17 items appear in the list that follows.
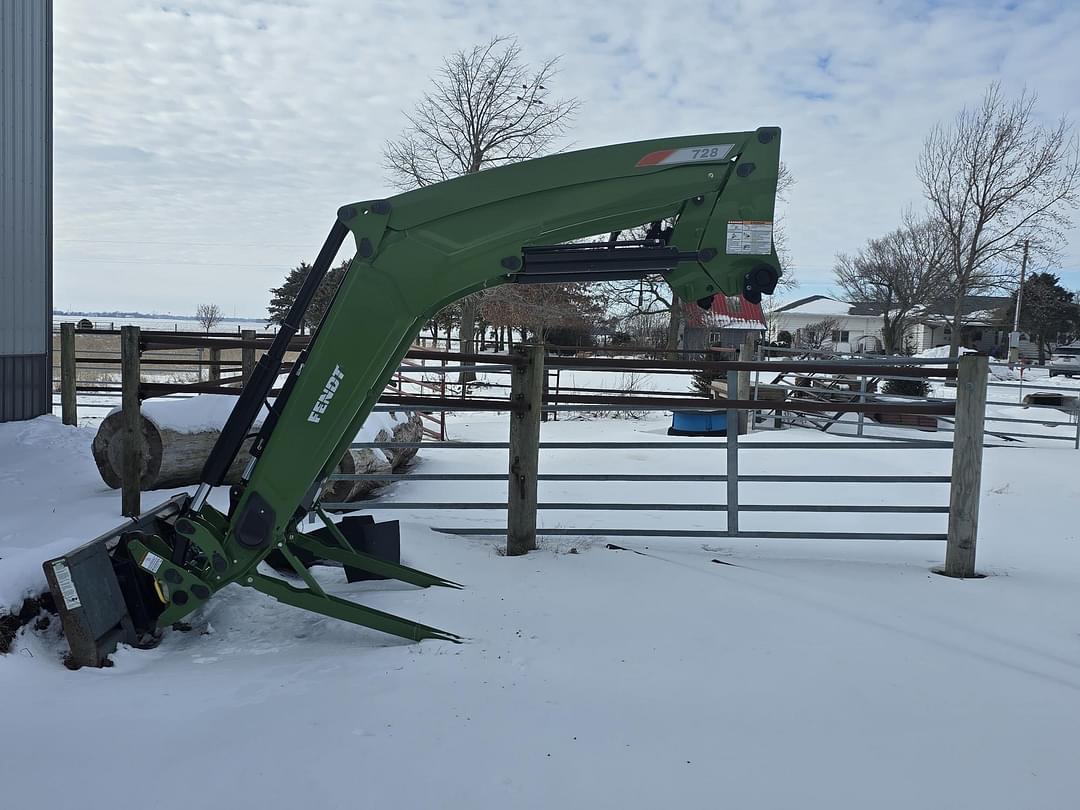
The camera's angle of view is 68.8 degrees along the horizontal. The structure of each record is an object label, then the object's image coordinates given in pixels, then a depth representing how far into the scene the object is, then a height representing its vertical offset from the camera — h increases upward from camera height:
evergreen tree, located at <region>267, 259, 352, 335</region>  48.25 +3.23
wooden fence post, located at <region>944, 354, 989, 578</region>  4.38 -0.60
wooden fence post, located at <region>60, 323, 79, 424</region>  8.98 -0.48
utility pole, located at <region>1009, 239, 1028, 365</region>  29.28 +0.80
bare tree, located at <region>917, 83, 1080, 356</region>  20.25 +4.41
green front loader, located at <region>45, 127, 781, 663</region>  3.01 +0.32
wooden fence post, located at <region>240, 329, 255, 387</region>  8.72 -0.22
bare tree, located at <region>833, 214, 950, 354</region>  26.81 +3.54
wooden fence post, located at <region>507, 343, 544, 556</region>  4.59 -0.57
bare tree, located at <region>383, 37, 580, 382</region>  23.44 +6.66
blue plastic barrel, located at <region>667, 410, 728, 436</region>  11.44 -1.00
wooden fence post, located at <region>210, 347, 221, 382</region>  10.06 -0.39
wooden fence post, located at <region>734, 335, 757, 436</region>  11.21 -0.39
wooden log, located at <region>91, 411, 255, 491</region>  6.25 -0.92
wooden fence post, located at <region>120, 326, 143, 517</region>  4.99 -0.53
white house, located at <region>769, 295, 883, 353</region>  55.72 +3.17
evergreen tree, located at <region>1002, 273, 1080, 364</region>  43.09 +3.17
